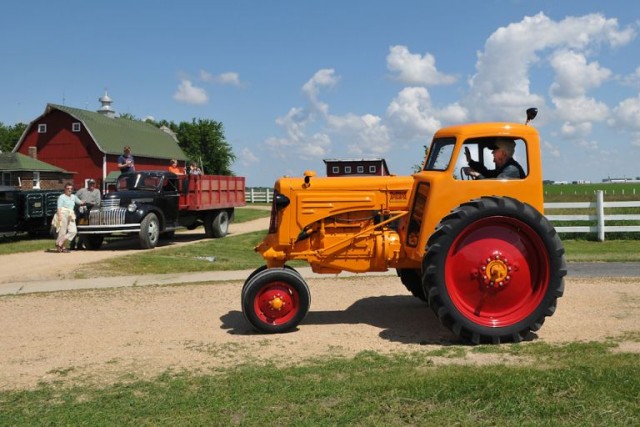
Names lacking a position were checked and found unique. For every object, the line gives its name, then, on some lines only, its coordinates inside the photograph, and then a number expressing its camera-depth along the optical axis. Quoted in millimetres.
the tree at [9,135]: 78500
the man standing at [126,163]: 18547
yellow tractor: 6426
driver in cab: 6781
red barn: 43062
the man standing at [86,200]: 16438
